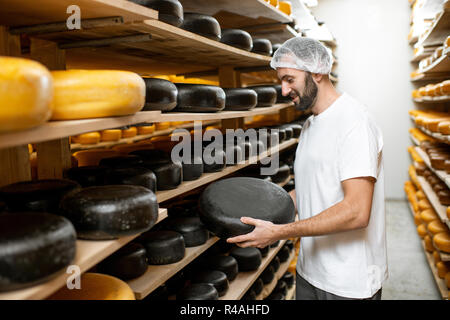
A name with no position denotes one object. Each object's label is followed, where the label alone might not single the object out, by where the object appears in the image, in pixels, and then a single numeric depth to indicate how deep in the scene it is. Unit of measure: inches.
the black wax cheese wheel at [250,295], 106.3
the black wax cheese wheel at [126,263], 63.9
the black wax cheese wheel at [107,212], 44.8
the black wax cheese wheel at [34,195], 46.7
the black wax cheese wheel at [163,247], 72.0
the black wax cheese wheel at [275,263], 129.5
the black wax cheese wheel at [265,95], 114.8
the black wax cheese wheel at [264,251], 116.3
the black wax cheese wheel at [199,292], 77.5
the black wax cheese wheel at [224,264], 94.4
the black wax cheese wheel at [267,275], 121.2
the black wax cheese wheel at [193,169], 79.0
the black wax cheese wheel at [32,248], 32.9
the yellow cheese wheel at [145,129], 182.2
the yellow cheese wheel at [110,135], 162.5
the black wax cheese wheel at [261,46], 115.2
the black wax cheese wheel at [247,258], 103.8
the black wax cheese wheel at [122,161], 70.2
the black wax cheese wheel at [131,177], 61.9
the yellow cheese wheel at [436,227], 141.6
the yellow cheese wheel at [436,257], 153.0
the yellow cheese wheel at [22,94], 30.4
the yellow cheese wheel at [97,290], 50.3
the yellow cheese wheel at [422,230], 178.6
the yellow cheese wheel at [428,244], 168.9
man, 69.4
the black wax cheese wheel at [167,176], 69.7
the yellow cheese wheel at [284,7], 132.2
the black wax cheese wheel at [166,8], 64.5
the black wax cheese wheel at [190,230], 81.1
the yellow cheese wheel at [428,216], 157.6
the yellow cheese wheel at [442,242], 129.1
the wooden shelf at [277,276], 115.7
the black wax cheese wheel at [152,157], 72.4
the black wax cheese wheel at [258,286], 110.8
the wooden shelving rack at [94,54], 41.6
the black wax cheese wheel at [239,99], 95.9
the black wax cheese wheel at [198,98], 74.8
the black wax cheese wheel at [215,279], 86.2
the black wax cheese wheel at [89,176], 63.2
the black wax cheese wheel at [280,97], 135.1
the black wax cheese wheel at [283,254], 139.9
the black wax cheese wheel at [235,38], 95.6
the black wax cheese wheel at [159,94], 62.7
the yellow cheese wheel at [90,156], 83.7
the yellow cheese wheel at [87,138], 147.3
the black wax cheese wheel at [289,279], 140.4
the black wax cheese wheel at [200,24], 76.6
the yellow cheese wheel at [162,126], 185.1
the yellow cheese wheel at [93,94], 42.1
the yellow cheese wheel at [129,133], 168.2
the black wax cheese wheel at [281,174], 139.9
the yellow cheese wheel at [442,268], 144.2
